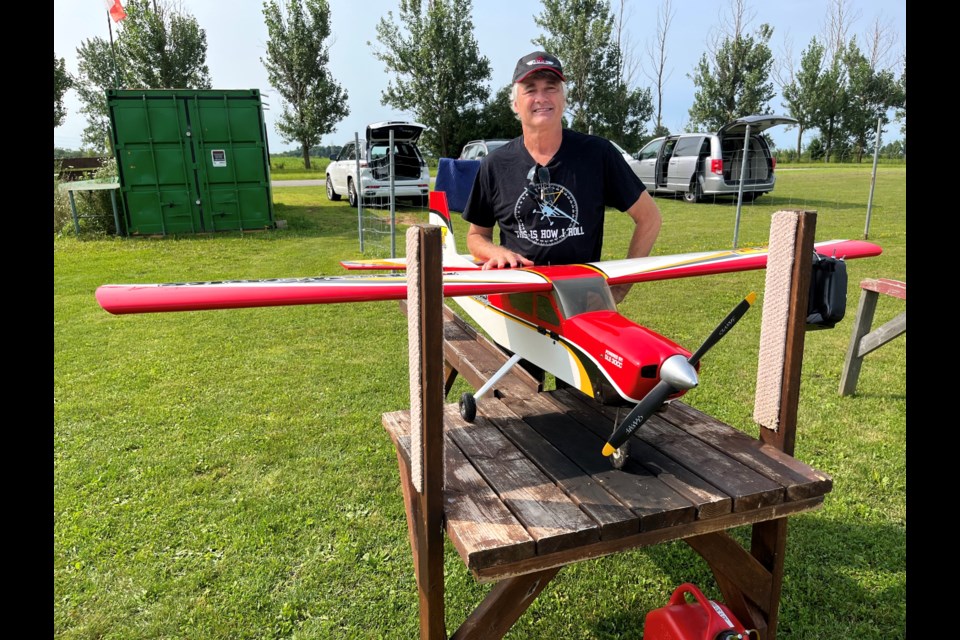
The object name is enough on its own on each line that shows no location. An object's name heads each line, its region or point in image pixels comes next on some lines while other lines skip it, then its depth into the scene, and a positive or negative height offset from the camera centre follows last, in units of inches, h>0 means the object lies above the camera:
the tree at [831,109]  1856.5 +217.4
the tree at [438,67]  1557.6 +317.9
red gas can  84.7 -65.2
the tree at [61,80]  1721.2 +341.9
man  117.6 +0.5
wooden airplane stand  71.3 -41.5
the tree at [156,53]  1374.3 +337.0
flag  778.2 +241.8
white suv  634.8 +25.5
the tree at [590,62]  1620.3 +335.2
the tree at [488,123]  1610.5 +172.5
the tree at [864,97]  1877.5 +252.9
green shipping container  516.4 +30.9
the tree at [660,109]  1865.2 +236.8
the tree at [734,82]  1798.7 +300.8
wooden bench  191.9 -51.1
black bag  89.5 -16.9
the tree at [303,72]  1604.3 +324.2
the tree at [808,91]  1860.2 +277.7
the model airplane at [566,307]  84.4 -21.3
